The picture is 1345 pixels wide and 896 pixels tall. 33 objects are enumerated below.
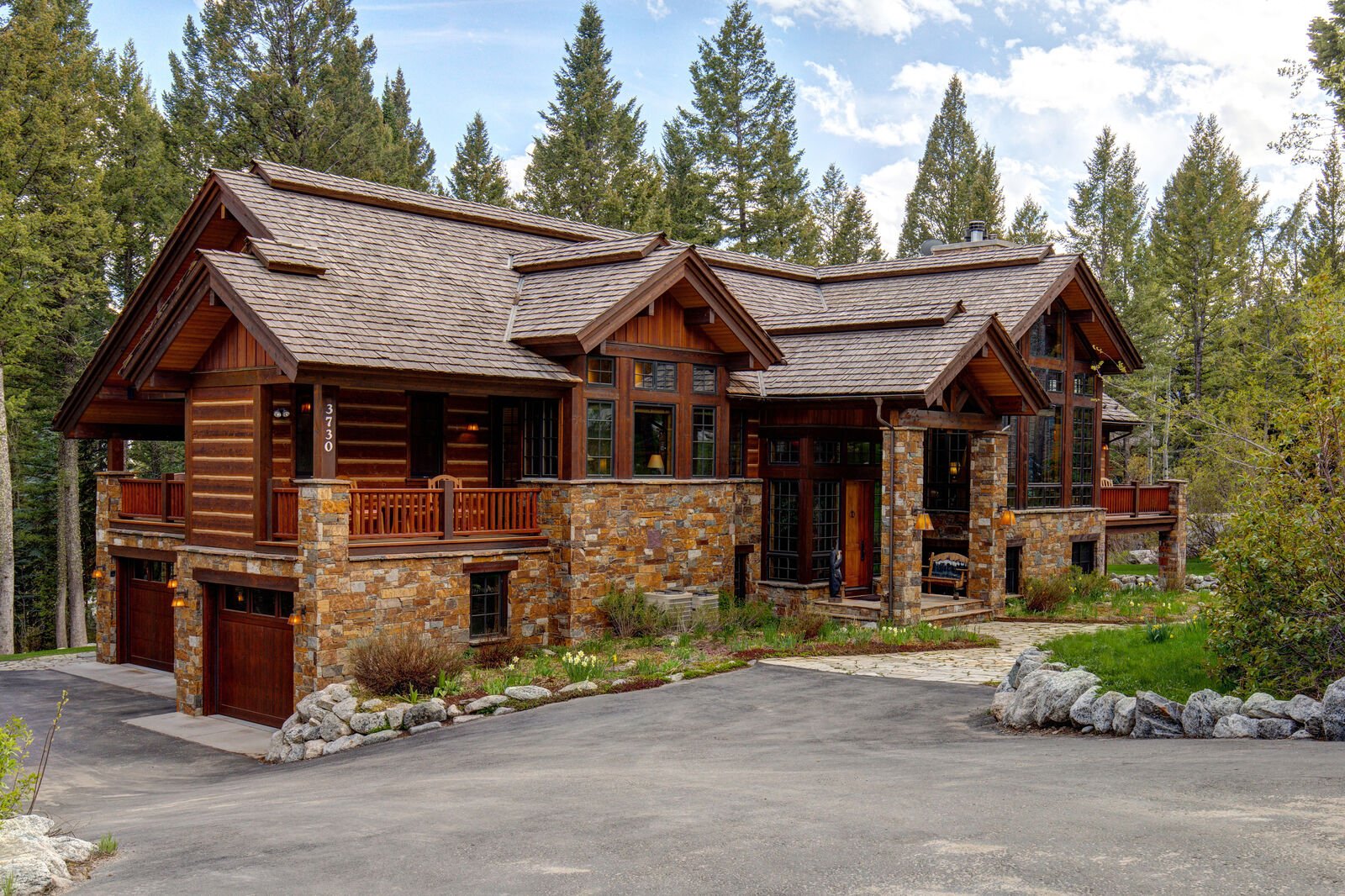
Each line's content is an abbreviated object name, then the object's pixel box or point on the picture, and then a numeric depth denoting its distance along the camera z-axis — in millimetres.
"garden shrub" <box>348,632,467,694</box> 15797
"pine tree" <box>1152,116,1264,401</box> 44844
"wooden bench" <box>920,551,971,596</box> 24188
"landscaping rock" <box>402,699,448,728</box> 15109
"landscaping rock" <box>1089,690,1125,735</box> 11984
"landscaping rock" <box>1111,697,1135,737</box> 11742
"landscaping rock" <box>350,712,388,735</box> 14945
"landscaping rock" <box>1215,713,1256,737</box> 10867
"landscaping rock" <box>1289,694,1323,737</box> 10531
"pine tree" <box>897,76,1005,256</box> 53875
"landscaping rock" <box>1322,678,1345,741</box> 10328
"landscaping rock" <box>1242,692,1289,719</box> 10891
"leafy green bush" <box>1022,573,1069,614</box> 24344
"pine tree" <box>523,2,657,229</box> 46688
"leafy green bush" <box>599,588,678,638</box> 19438
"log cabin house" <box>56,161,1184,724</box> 17266
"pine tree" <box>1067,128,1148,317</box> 54625
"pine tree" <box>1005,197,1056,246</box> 57281
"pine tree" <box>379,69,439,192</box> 45750
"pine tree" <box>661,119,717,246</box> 47375
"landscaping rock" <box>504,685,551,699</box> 15742
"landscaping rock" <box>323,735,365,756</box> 14750
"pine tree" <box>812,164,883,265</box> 58188
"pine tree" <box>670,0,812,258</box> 48438
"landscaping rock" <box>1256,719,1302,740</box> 10672
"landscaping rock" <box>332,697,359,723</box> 15188
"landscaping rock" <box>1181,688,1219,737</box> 11242
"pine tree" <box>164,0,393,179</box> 36156
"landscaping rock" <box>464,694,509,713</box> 15391
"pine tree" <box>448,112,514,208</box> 50156
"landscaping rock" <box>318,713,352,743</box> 15048
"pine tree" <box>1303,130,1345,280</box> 47250
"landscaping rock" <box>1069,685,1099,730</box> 12203
